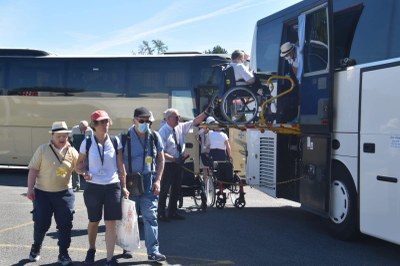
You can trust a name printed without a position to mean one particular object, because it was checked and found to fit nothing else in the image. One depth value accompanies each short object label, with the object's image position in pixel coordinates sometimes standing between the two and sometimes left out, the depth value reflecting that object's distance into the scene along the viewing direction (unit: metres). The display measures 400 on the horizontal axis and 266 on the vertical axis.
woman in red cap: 5.69
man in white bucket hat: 5.93
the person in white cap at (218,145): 11.06
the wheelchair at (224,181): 10.04
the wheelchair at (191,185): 9.77
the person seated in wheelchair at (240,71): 8.78
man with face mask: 6.05
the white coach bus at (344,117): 6.15
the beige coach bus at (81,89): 15.11
